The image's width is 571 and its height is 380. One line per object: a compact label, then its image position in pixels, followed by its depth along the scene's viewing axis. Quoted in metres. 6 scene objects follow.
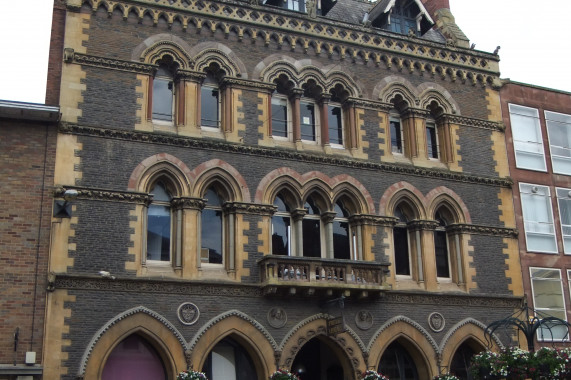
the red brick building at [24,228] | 20.20
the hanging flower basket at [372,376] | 23.55
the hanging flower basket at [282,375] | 22.14
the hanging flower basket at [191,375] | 21.22
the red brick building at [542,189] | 28.58
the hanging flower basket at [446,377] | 24.72
